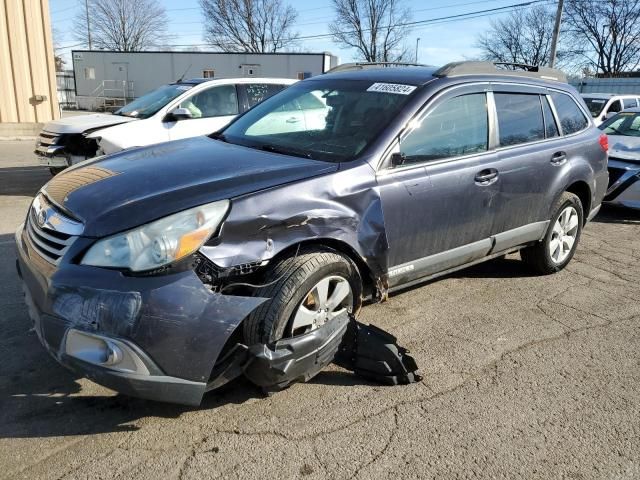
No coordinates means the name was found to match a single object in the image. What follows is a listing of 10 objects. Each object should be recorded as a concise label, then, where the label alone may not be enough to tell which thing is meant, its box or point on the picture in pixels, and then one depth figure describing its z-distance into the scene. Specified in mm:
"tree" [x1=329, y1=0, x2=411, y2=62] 56375
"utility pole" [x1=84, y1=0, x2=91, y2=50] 63094
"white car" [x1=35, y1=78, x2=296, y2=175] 7574
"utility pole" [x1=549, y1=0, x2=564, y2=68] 23714
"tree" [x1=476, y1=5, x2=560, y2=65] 57094
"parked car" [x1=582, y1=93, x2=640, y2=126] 13656
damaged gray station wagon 2391
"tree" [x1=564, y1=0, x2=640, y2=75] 50719
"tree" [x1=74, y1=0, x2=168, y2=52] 66188
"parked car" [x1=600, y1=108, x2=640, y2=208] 7246
